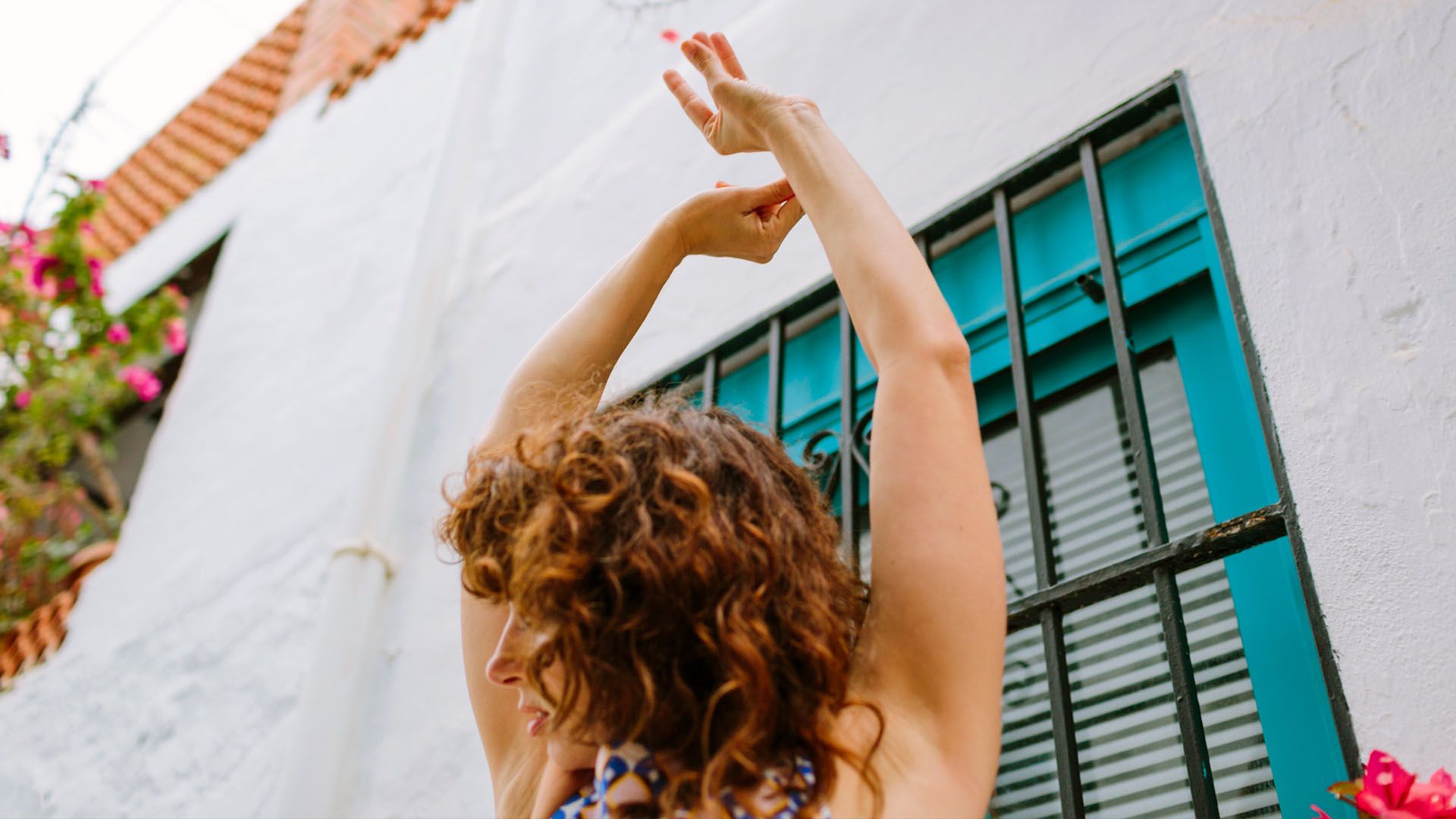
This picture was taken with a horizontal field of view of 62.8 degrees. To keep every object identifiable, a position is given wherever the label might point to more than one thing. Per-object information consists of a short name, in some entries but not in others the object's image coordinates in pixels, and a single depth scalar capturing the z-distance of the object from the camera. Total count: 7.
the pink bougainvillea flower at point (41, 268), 4.47
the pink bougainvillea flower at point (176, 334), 4.52
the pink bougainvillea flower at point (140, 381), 4.55
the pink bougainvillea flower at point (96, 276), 4.57
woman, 0.88
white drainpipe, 2.29
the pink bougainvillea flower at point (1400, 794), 1.01
